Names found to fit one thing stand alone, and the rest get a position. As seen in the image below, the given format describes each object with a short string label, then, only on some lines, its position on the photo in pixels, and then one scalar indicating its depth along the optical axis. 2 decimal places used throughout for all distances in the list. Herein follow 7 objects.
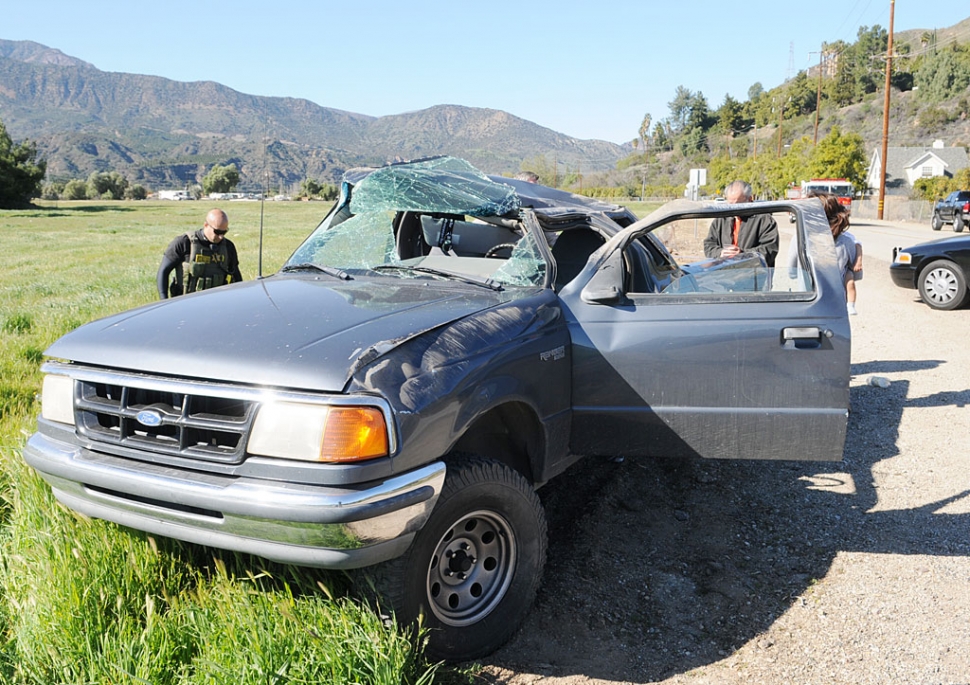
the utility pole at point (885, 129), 42.00
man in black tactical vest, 7.30
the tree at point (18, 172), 68.62
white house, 91.25
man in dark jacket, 6.81
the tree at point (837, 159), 62.25
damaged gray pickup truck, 2.59
